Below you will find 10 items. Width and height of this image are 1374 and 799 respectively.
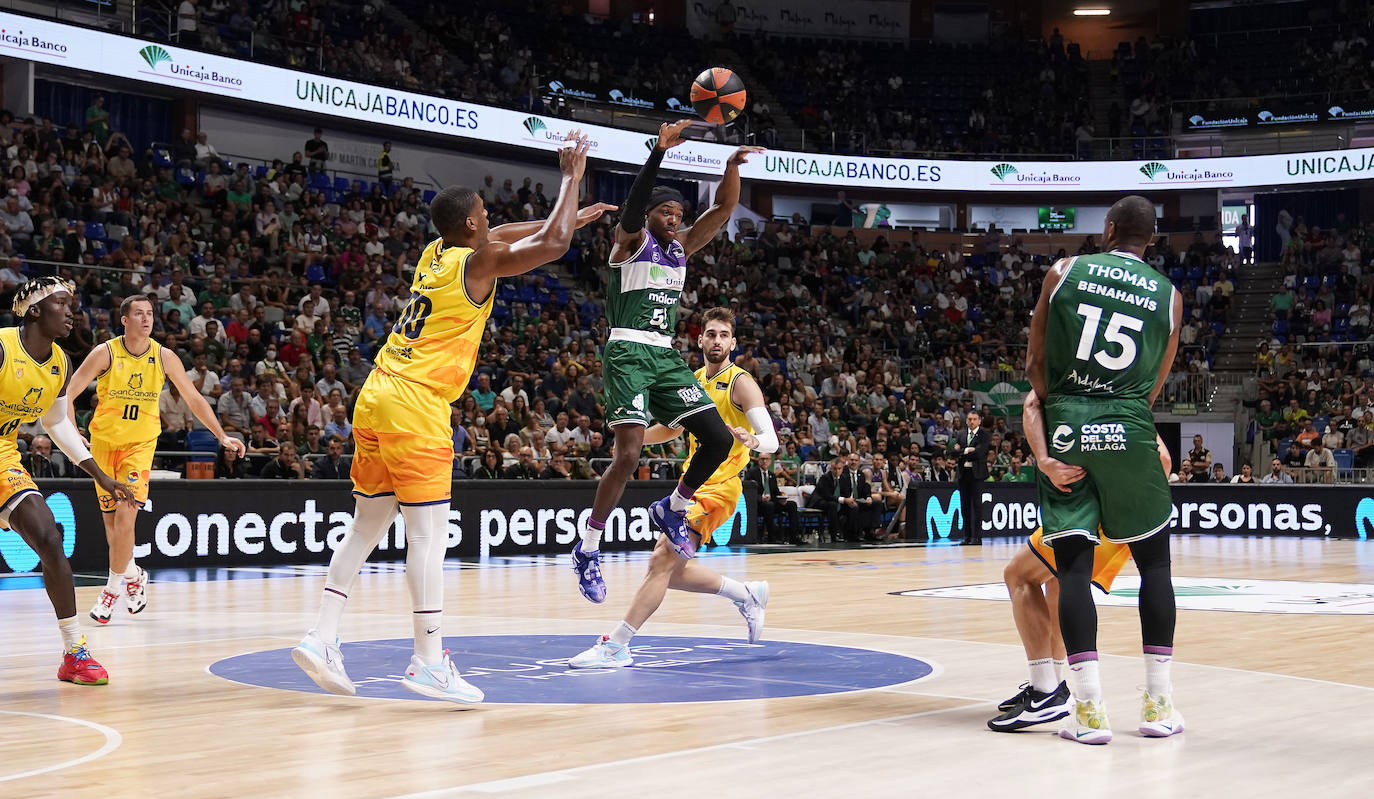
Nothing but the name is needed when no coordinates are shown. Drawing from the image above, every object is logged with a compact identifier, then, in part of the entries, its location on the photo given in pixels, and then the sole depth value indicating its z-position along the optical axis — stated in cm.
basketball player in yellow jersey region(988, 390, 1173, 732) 521
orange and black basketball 769
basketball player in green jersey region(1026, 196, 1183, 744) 510
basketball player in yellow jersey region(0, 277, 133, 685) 648
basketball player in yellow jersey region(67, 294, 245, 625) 935
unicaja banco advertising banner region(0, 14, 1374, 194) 2159
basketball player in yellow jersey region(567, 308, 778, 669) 741
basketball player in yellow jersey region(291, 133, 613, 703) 582
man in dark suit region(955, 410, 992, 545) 2012
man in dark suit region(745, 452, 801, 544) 1928
